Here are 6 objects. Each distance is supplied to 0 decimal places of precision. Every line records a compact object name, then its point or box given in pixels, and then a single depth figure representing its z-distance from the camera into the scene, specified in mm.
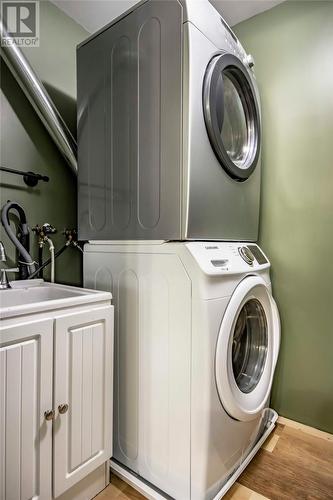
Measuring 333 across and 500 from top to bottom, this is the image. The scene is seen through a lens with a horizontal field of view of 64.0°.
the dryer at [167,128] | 997
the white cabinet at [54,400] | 784
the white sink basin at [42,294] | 904
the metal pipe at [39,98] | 1240
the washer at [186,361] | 940
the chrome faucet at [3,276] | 1170
